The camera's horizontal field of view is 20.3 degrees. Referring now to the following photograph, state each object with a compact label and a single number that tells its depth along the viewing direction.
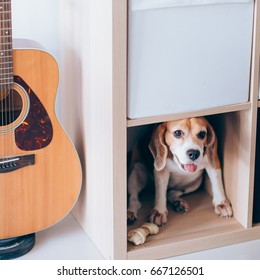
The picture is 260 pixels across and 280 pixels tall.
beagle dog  1.70
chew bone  1.69
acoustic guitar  1.61
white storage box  1.52
